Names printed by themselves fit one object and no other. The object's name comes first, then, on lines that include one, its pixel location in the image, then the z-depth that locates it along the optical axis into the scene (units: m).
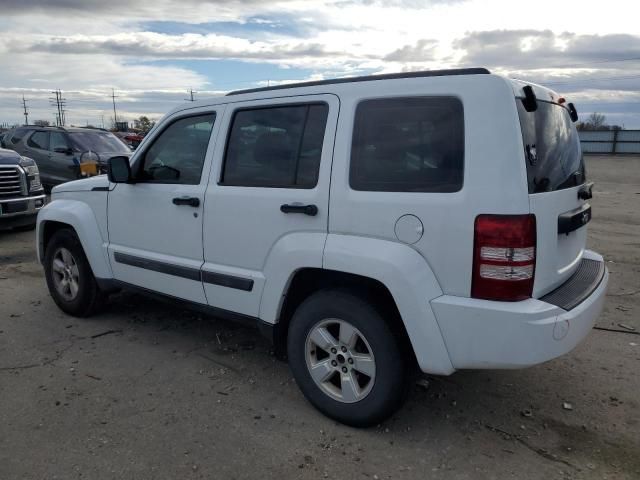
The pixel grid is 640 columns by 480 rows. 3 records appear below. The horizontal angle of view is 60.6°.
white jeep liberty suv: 2.66
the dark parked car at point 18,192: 8.28
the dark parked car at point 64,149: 12.60
